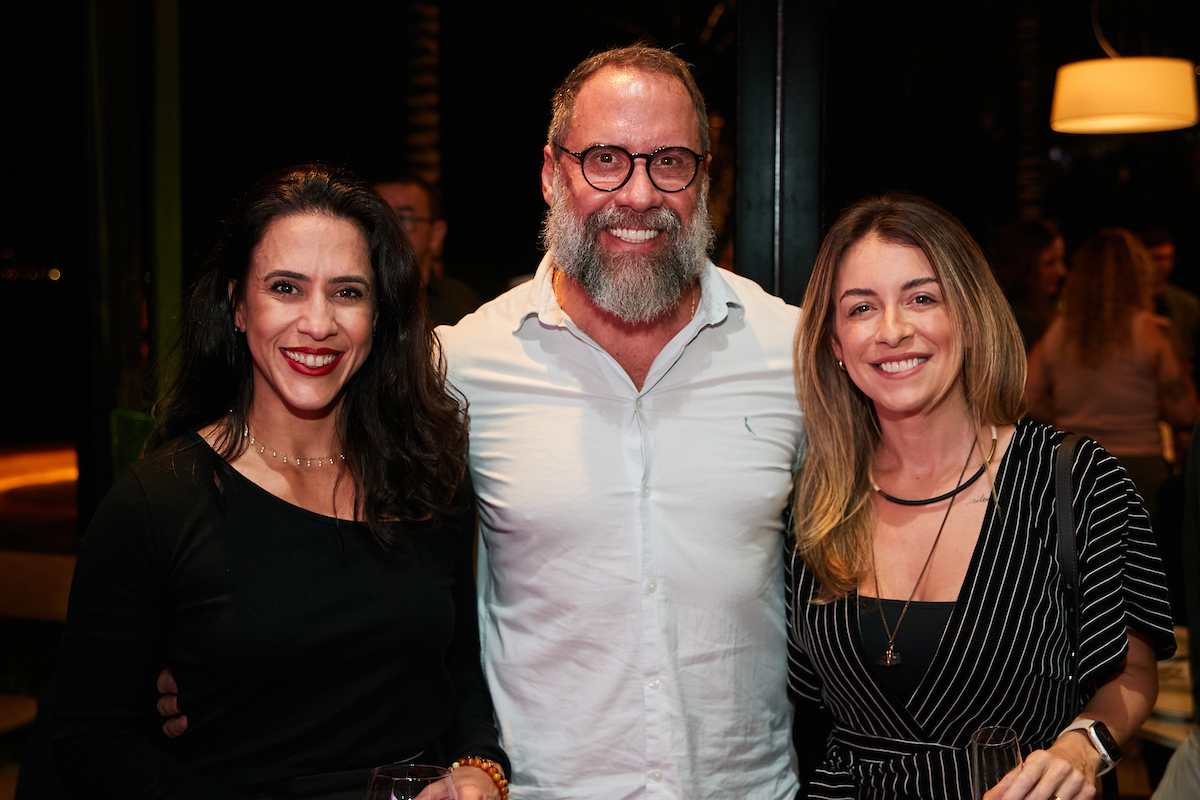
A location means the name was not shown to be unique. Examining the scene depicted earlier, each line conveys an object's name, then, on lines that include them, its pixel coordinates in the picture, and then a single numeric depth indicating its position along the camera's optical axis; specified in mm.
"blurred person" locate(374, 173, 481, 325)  2998
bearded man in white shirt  1917
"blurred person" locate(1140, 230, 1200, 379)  3254
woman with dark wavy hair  1522
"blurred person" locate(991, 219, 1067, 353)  3057
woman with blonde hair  1754
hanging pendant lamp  3074
